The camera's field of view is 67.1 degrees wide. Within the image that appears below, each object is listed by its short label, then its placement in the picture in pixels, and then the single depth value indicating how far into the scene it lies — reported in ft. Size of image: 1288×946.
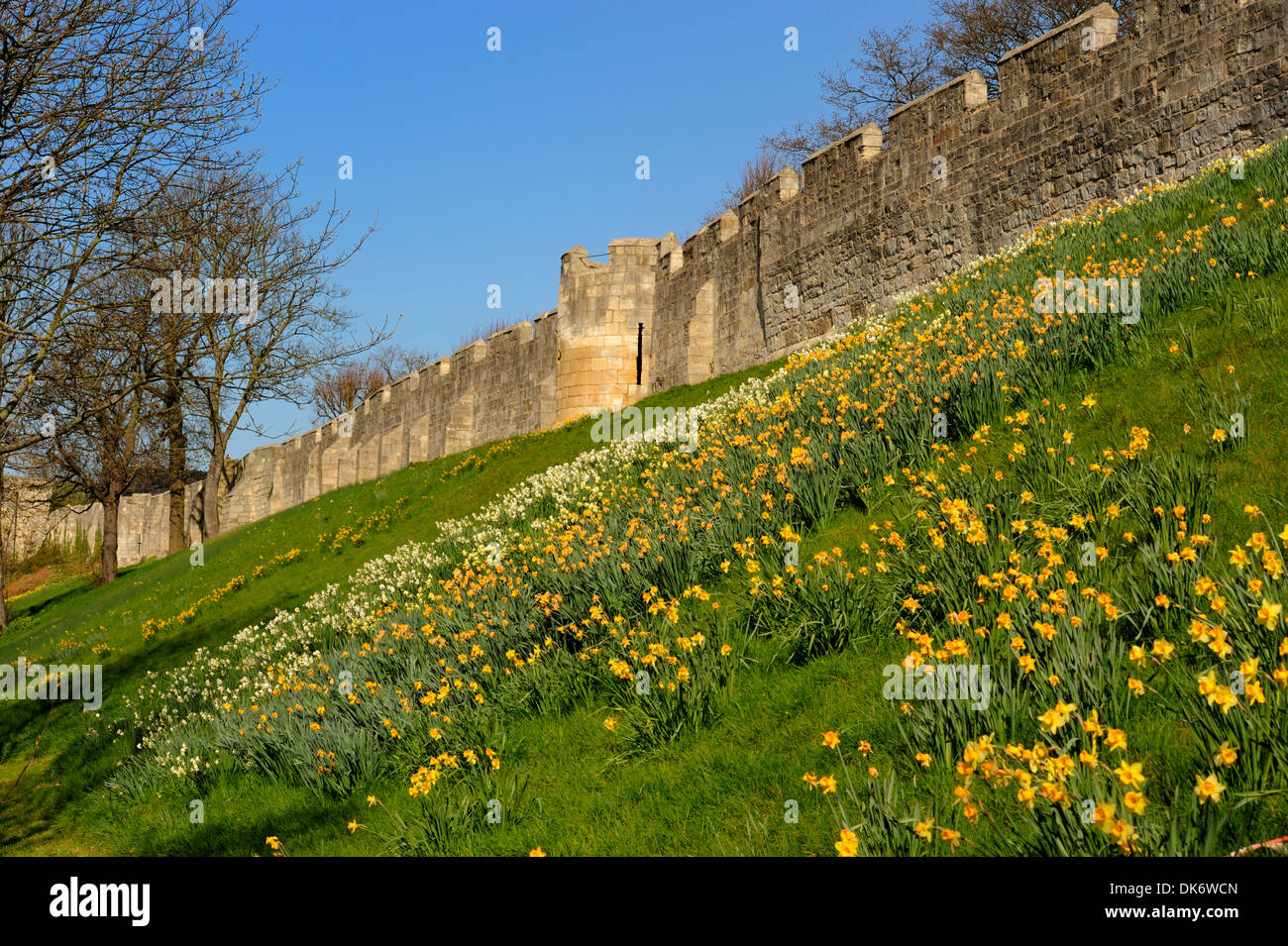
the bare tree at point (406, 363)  231.50
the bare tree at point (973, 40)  90.22
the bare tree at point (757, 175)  146.10
